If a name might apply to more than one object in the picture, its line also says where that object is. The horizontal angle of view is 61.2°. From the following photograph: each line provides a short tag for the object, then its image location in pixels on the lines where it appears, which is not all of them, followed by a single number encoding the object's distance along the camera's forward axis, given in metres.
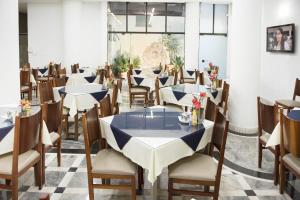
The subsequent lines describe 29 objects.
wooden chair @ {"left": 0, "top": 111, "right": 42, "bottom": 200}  2.15
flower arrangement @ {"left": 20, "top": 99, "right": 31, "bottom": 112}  2.65
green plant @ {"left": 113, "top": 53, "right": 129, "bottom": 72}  10.26
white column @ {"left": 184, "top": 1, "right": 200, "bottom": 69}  9.63
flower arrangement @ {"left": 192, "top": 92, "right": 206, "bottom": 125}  2.54
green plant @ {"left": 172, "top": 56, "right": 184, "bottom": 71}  10.14
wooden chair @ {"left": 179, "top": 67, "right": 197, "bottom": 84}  7.50
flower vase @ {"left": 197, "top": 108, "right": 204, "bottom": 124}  2.58
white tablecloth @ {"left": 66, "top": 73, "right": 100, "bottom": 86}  6.31
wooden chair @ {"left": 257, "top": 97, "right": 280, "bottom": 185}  2.81
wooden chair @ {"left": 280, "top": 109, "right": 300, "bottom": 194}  2.23
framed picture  5.31
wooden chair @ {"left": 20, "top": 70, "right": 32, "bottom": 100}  6.15
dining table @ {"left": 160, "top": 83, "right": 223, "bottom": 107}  4.36
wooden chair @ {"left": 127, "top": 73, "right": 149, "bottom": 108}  6.15
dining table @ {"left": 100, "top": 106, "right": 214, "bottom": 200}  2.12
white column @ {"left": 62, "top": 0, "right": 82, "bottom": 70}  9.36
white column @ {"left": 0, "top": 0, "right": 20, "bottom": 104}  4.02
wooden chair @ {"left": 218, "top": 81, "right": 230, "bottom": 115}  4.22
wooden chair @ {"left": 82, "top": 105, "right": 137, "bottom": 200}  2.25
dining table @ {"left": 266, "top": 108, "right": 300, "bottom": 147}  2.68
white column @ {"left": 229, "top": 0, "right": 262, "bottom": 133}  4.58
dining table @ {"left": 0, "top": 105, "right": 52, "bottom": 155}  2.25
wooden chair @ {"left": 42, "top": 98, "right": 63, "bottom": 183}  2.76
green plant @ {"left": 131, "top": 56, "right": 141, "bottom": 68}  10.52
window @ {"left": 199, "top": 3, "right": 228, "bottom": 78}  10.26
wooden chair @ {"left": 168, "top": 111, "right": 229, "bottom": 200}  2.20
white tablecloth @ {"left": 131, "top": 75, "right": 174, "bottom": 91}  6.24
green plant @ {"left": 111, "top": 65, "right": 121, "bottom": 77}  10.18
